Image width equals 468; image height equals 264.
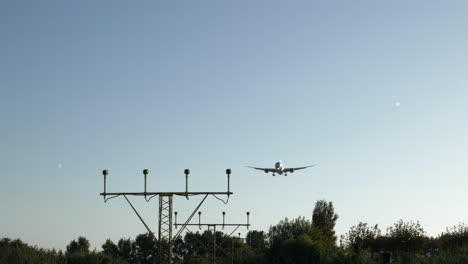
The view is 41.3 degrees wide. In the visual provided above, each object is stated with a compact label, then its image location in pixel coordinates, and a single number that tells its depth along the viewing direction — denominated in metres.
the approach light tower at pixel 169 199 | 34.91
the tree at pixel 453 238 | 70.56
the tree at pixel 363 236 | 81.75
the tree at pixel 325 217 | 93.78
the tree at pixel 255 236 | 134.36
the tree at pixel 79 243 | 125.38
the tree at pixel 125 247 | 132.88
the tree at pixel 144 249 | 132.62
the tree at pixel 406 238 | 76.94
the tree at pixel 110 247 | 133.57
